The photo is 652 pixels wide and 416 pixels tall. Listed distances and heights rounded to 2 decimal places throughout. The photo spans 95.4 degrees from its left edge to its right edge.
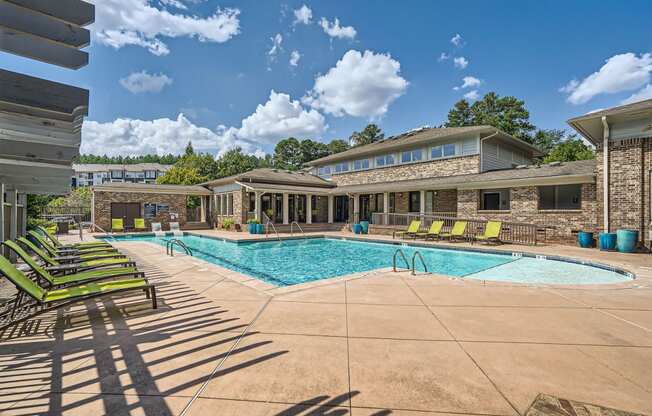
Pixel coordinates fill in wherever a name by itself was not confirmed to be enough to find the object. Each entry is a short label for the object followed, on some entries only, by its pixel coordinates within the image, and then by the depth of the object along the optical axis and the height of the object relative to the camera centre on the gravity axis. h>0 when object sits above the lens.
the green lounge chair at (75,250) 6.81 -1.06
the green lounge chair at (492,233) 13.40 -1.01
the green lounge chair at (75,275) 4.23 -1.03
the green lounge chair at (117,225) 20.42 -1.12
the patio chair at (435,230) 15.07 -0.99
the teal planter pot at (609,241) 10.91 -1.09
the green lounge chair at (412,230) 15.82 -1.06
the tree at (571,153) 28.61 +5.93
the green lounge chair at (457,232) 14.63 -1.06
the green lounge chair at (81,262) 5.23 -1.07
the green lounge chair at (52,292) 3.41 -1.10
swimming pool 8.36 -1.90
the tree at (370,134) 55.50 +14.27
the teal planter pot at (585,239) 11.89 -1.12
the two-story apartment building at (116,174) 75.25 +8.96
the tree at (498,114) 38.97 +13.45
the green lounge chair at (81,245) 8.20 -1.02
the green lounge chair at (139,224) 21.03 -1.08
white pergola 1.85 +0.98
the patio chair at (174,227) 21.82 -1.34
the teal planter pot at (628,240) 10.37 -1.02
